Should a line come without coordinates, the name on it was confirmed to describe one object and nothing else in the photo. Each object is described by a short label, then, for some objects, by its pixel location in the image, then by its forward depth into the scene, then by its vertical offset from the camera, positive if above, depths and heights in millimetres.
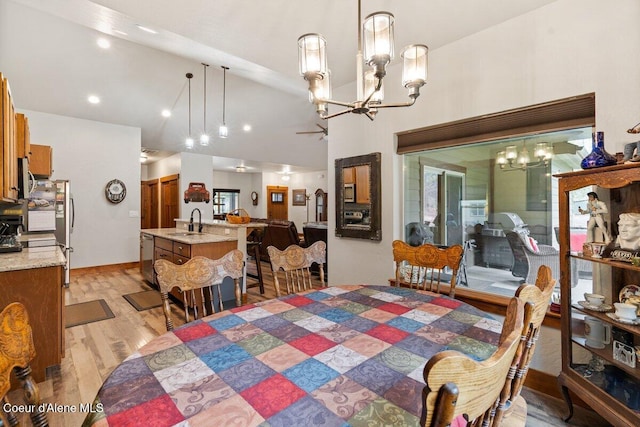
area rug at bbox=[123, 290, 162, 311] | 3883 -1188
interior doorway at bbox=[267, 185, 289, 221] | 11727 +475
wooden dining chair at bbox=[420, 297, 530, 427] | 496 -309
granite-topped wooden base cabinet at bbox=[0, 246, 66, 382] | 2105 -599
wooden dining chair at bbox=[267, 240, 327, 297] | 2033 -320
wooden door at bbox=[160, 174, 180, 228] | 7727 +375
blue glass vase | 1656 +317
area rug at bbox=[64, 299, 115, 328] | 3395 -1207
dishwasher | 4723 -703
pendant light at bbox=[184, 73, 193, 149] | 5119 +1305
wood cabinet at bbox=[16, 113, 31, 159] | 2379 +652
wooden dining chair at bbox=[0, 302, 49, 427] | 689 -341
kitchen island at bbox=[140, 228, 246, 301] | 3492 -398
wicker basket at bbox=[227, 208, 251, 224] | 4398 -74
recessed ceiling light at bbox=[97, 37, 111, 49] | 4164 +2441
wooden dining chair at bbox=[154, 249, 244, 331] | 1469 -325
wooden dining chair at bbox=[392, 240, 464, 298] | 2051 -314
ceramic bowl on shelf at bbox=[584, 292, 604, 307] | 1790 -526
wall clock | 5969 +483
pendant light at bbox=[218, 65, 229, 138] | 4786 +2331
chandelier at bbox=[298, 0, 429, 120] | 1353 +772
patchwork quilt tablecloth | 757 -507
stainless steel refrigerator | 4355 +68
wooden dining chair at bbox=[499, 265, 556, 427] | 812 -396
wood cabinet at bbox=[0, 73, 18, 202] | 1651 +425
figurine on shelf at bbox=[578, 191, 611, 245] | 1771 -7
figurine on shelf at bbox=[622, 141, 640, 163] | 1495 +313
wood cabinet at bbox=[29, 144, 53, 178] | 3750 +687
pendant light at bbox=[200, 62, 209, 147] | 4930 +2043
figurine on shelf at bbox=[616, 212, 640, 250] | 1604 -97
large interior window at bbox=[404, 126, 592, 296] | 2275 +122
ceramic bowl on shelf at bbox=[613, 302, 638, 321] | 1579 -531
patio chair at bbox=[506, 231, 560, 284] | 2261 -363
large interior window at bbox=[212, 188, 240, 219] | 11328 +549
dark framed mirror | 3143 +187
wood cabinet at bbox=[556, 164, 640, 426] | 1556 -585
